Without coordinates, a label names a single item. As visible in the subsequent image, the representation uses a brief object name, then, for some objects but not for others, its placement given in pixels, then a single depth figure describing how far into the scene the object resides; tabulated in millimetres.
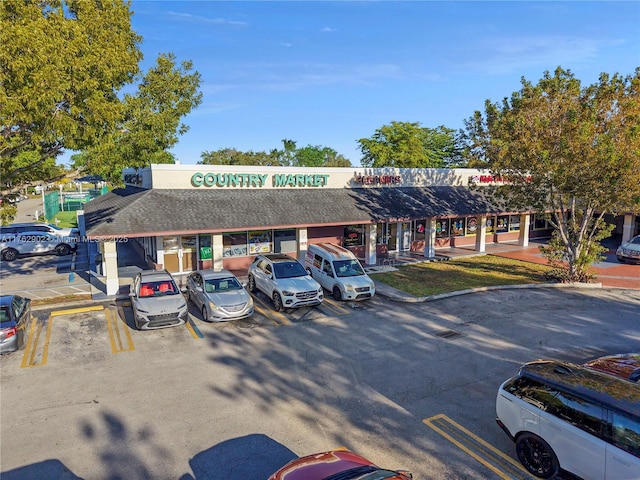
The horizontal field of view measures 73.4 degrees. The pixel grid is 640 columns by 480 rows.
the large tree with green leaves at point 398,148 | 55125
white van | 18062
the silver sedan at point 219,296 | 15352
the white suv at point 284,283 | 16688
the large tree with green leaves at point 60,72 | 11898
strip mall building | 19984
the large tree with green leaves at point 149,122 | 17156
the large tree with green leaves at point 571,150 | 18031
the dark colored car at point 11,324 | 12109
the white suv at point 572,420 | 6656
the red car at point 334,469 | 5922
